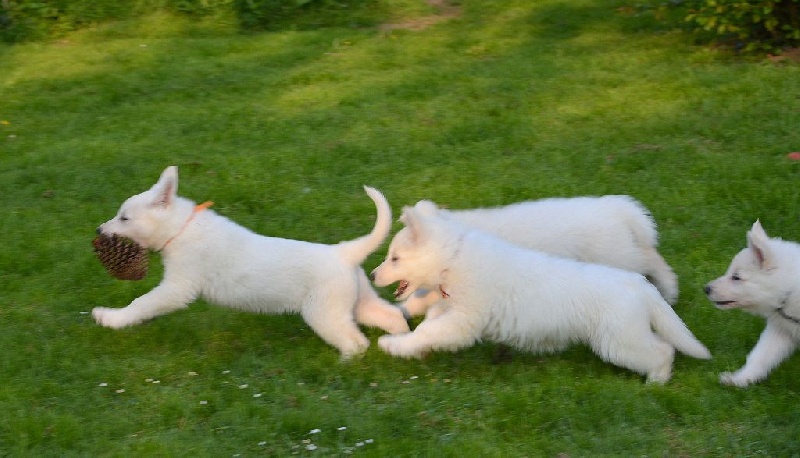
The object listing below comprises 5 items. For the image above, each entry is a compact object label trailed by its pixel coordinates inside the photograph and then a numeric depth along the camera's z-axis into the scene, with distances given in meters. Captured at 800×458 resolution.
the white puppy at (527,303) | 5.34
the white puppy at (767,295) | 5.45
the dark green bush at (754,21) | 11.02
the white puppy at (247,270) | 5.74
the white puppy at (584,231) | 6.30
